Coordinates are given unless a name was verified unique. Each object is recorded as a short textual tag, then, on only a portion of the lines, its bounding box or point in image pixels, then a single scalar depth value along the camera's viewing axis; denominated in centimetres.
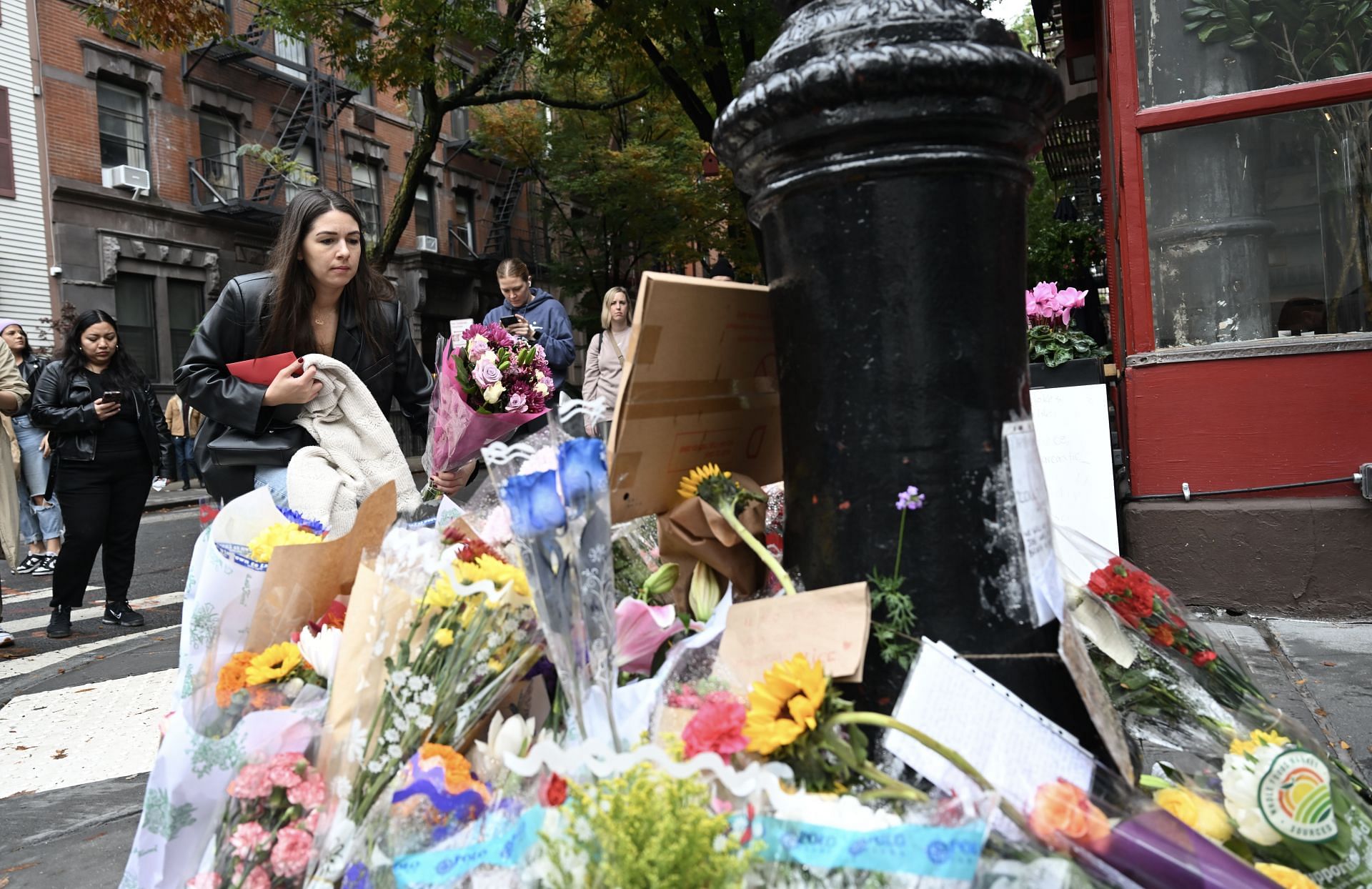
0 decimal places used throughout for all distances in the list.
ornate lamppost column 169
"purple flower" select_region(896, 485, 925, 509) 175
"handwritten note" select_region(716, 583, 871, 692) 155
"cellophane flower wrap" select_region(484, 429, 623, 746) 139
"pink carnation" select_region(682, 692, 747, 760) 139
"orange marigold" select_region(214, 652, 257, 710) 176
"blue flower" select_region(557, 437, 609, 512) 142
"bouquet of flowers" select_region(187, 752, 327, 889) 157
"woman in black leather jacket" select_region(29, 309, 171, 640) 630
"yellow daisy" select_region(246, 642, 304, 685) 180
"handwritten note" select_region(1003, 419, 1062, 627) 180
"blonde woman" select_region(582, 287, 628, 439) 826
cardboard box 186
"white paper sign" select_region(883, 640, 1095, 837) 151
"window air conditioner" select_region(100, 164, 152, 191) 1897
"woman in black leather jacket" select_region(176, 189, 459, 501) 299
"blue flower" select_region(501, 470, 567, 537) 138
